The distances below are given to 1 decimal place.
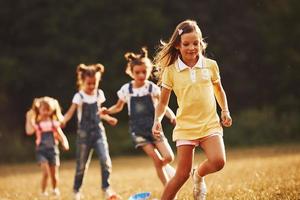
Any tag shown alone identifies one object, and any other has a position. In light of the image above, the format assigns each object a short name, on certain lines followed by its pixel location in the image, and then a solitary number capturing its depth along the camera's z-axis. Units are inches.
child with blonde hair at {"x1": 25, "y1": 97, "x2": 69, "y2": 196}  731.9
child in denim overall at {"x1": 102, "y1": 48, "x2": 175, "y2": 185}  573.6
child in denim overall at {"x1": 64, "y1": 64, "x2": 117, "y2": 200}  641.1
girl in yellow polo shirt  430.9
